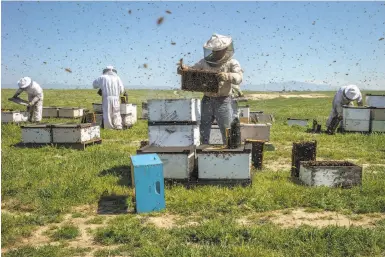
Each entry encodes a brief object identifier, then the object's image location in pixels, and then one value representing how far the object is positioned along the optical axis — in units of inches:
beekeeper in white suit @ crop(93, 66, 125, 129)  513.3
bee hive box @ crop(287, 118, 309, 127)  626.8
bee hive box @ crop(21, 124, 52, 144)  377.1
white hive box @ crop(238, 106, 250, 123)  536.1
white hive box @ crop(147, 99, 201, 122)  267.0
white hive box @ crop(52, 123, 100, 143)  376.8
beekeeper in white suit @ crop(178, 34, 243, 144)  261.1
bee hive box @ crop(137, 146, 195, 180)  235.5
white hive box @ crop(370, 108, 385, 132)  491.8
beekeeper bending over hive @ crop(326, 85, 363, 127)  499.8
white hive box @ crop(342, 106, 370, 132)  496.7
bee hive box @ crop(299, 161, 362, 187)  235.3
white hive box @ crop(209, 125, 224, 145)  363.9
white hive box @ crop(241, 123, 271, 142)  361.4
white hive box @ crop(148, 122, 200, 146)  267.5
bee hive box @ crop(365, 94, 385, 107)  529.7
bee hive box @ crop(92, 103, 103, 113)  605.4
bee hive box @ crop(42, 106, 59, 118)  726.5
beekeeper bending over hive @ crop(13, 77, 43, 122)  549.4
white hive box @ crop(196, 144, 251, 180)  228.8
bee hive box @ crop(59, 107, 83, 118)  717.3
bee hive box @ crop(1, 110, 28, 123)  576.1
